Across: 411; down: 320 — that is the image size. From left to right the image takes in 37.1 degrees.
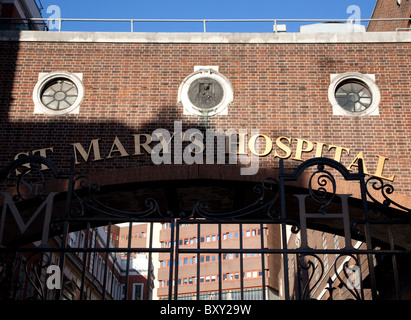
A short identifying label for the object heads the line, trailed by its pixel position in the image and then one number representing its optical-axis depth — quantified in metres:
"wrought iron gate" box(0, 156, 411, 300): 8.30
